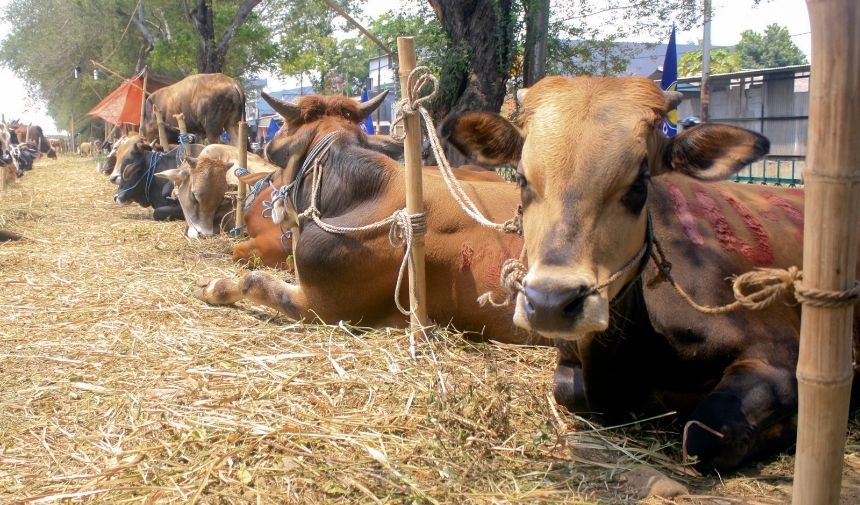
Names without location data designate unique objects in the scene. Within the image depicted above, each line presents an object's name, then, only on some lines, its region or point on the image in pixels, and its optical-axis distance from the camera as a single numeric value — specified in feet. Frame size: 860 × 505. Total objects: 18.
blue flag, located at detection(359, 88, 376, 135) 54.77
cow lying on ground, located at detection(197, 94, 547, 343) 15.80
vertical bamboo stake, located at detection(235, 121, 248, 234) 29.45
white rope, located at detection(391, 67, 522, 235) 14.40
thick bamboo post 6.53
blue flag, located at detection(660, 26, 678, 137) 37.35
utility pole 45.68
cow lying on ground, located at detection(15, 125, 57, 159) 122.74
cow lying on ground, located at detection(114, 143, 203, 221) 41.39
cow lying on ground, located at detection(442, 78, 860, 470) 9.43
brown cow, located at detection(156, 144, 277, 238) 32.42
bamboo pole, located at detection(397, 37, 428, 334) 14.85
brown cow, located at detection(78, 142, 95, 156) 142.00
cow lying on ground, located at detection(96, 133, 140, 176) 45.13
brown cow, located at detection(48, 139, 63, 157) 156.41
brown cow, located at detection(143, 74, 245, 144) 51.60
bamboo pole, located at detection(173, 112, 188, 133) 43.57
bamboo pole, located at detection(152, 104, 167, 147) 45.88
